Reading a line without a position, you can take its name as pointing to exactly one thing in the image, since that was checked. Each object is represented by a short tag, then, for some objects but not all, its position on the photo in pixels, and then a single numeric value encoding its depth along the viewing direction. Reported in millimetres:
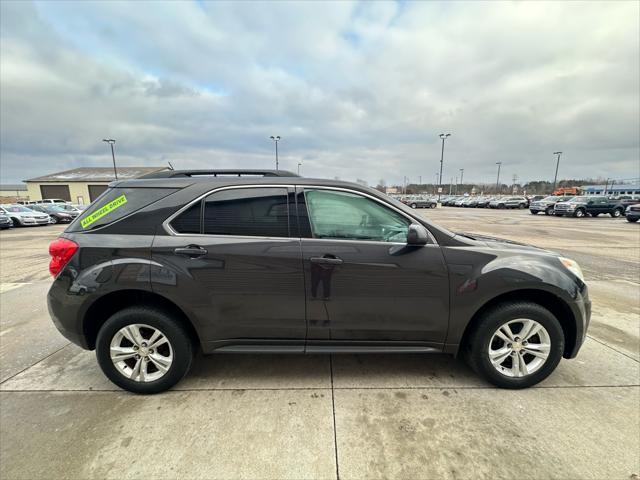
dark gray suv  2410
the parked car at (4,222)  16580
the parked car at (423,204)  42281
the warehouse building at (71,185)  45594
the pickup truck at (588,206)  24594
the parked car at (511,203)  41344
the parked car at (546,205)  27312
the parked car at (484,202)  43912
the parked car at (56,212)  20781
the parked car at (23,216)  17875
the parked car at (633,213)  19003
